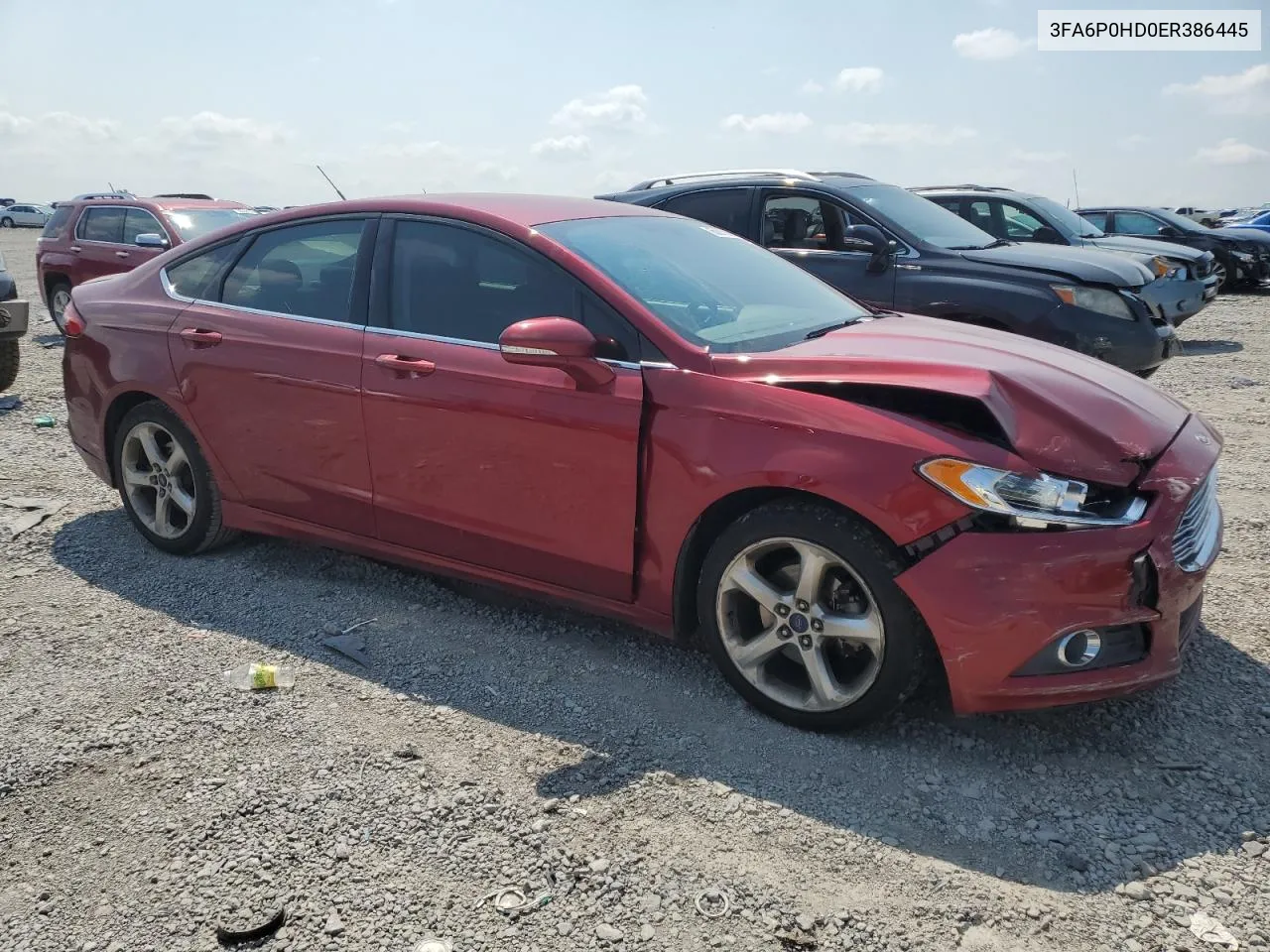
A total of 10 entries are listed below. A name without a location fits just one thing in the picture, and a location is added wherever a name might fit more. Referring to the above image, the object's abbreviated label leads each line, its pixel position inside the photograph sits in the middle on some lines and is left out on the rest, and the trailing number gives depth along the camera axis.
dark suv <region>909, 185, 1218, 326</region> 10.97
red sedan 2.91
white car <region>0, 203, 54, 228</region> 55.97
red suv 11.27
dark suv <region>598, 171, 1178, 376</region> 6.90
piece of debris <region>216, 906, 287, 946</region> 2.42
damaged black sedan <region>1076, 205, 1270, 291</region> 16.44
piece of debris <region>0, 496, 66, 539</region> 5.23
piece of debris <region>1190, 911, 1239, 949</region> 2.36
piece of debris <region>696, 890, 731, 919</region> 2.48
